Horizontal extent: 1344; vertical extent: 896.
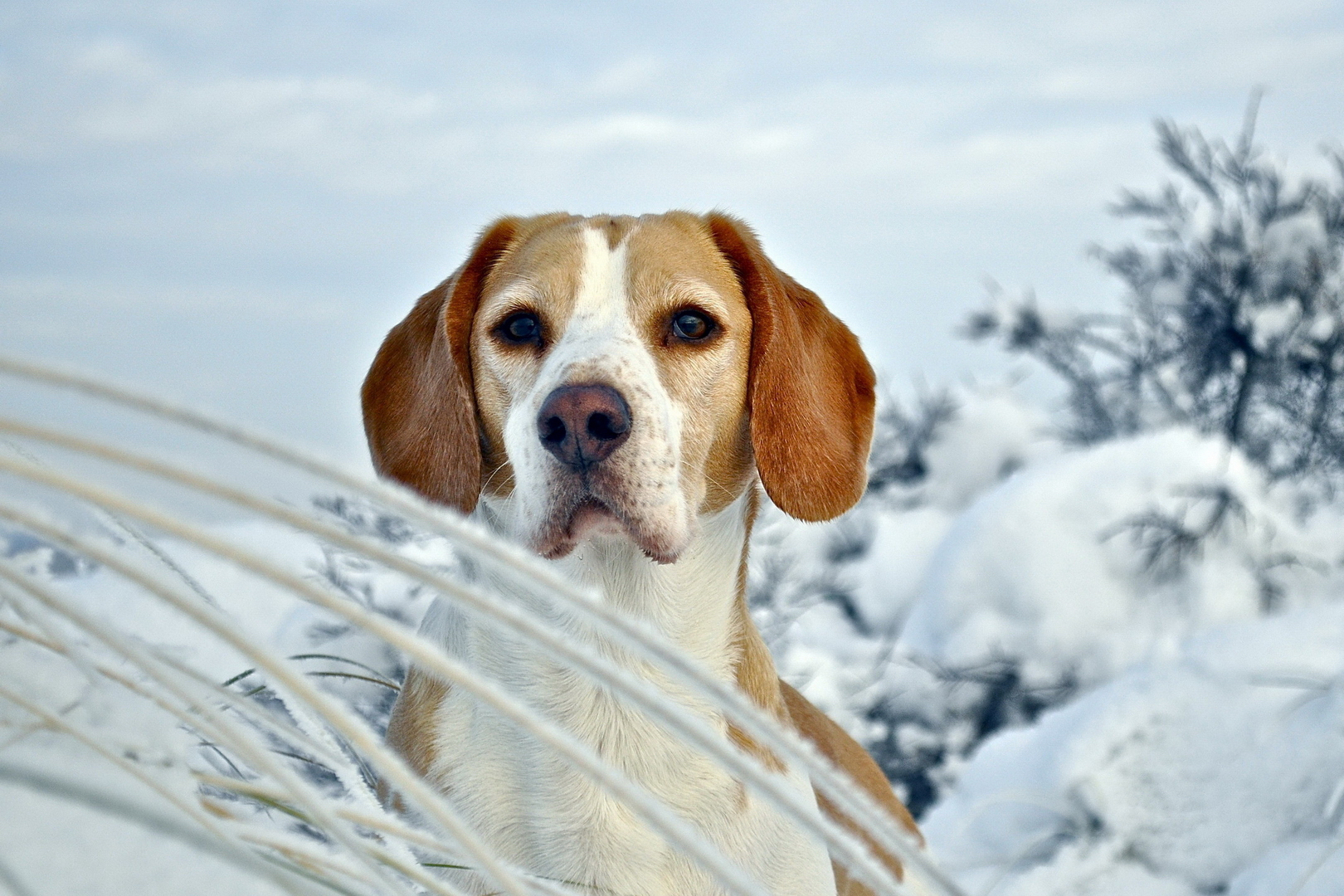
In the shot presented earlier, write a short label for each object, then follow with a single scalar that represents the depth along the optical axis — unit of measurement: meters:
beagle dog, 1.73
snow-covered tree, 5.69
